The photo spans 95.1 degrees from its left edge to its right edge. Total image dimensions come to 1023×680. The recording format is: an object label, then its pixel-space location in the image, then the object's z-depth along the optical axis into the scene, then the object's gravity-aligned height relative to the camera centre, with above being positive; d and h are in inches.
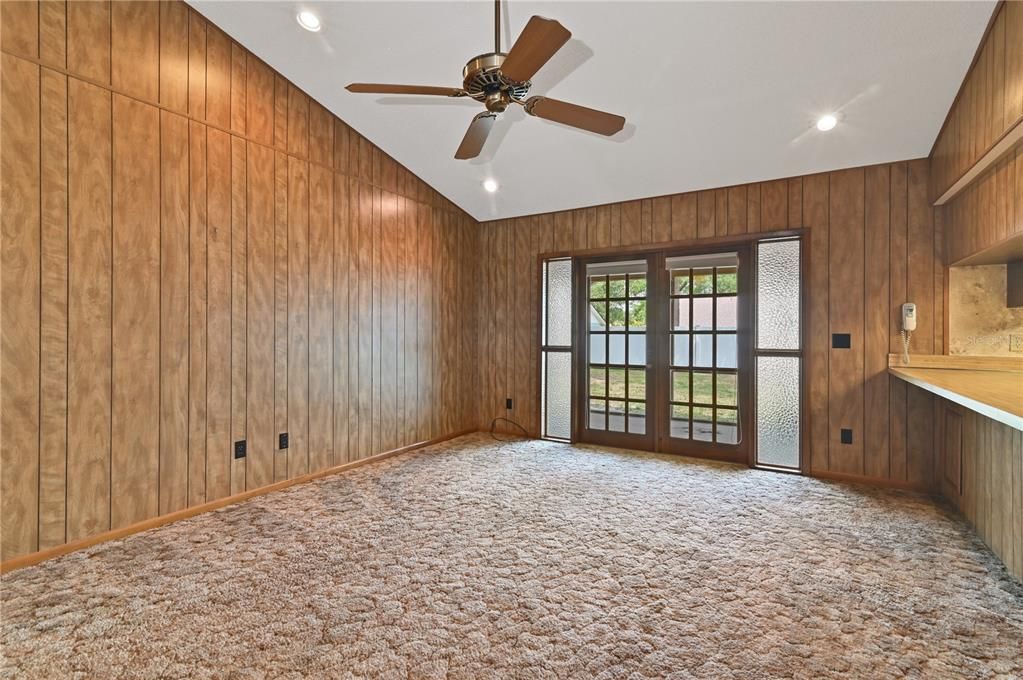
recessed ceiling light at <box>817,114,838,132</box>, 126.3 +60.2
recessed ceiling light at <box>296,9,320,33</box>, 113.5 +79.1
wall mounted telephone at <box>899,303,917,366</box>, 135.9 +6.1
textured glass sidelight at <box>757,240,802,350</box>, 156.0 +15.9
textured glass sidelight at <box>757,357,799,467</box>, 156.2 -23.4
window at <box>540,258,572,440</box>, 200.4 -4.0
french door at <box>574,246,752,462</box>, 167.0 -3.9
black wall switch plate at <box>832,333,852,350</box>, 147.0 +0.4
